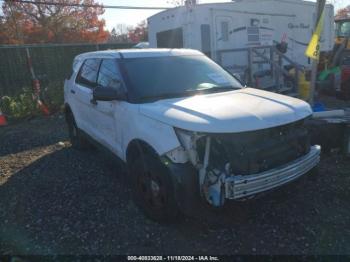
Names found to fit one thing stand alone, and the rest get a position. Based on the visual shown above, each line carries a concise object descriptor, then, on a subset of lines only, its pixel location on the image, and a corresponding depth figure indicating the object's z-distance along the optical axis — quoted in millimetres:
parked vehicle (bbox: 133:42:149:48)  15253
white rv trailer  9664
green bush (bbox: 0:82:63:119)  9883
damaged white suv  2986
